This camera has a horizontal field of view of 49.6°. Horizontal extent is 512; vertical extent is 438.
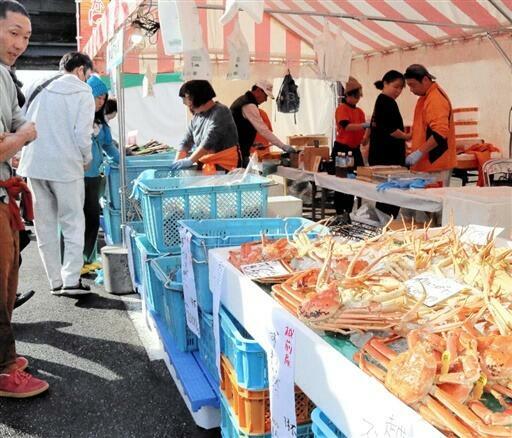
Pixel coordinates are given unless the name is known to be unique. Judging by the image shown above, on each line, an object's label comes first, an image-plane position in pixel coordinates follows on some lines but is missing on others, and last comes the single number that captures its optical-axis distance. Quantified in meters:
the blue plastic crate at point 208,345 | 2.38
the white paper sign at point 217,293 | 2.11
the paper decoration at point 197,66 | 3.90
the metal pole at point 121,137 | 4.50
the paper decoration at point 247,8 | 2.17
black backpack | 9.83
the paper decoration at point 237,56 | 5.57
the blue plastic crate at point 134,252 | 4.13
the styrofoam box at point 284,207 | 4.36
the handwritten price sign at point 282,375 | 1.48
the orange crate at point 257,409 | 1.72
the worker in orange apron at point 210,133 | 4.36
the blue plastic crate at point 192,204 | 3.23
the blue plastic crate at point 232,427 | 1.71
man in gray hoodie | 4.25
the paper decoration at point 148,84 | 8.32
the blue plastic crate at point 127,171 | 5.17
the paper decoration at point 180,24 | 3.16
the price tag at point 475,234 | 2.18
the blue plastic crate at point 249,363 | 1.76
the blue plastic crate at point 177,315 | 2.83
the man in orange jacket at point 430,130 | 4.79
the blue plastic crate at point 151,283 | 3.28
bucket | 4.66
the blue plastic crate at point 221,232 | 2.38
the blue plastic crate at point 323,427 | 1.32
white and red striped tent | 6.23
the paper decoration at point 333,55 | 6.38
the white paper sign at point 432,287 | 1.53
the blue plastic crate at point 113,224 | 5.41
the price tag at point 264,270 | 1.91
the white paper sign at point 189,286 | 2.42
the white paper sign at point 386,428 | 1.04
